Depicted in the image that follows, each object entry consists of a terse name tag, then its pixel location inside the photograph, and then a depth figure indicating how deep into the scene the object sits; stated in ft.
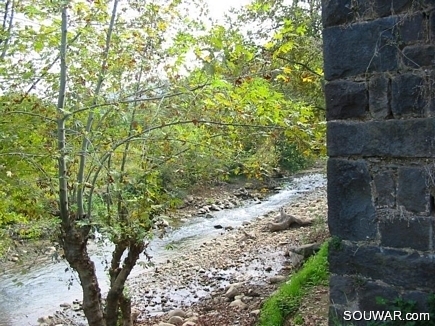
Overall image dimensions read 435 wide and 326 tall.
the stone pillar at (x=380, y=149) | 6.93
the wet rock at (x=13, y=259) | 30.72
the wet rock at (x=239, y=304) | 20.94
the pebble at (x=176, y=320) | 21.06
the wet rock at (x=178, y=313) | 22.35
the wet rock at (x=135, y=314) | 22.34
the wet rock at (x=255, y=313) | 18.00
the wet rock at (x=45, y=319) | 23.77
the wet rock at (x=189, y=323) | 19.62
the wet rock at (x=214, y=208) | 47.83
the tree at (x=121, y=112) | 14.03
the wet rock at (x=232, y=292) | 23.27
